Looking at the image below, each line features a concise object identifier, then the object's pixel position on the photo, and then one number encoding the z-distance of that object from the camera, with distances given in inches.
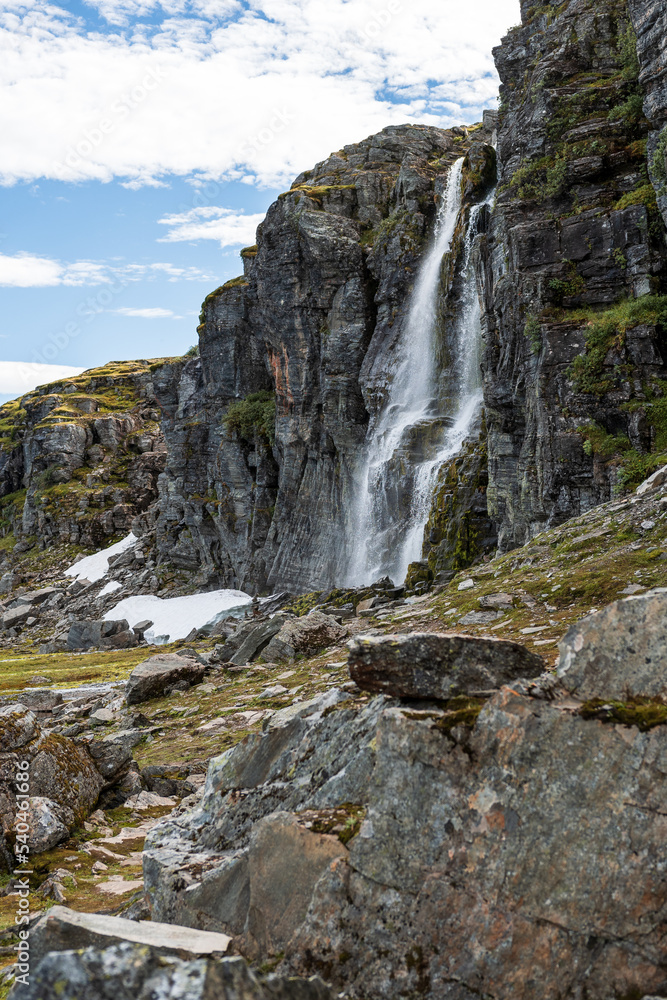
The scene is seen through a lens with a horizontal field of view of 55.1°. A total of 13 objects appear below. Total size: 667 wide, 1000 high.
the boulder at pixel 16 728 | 445.4
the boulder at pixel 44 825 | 413.7
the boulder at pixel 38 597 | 3129.9
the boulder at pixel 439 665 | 259.3
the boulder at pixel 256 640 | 1026.1
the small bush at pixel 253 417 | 2539.4
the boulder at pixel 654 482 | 756.5
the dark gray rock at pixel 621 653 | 222.7
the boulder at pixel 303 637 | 946.7
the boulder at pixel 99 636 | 2269.9
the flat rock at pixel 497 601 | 666.8
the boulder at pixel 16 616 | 2903.5
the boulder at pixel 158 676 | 940.0
